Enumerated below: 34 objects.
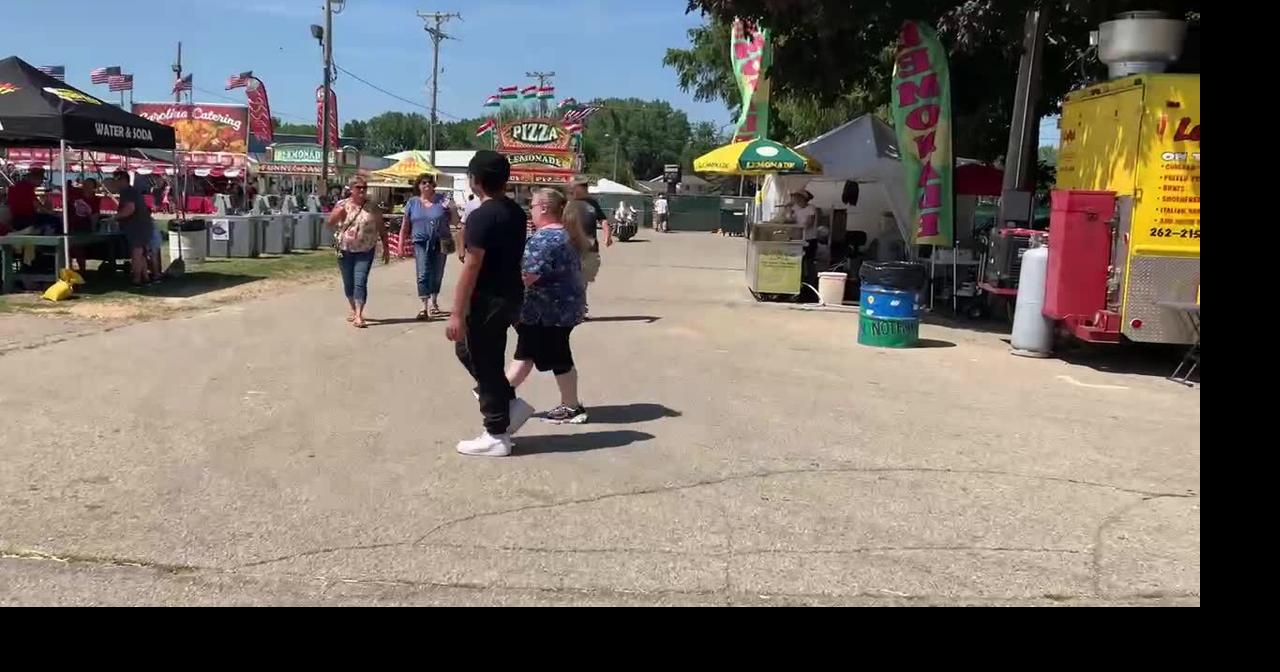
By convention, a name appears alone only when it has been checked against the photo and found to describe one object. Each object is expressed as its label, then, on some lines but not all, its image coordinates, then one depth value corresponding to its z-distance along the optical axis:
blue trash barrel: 10.85
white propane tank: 10.39
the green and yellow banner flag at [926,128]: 13.16
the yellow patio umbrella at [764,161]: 15.13
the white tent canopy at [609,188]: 59.17
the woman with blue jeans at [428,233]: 11.80
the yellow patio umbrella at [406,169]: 34.69
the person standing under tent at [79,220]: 14.56
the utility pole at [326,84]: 34.62
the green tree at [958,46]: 12.42
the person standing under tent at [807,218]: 15.78
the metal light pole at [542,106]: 43.75
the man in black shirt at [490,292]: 5.71
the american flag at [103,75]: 47.09
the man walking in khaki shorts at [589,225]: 10.35
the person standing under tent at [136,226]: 14.17
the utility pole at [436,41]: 57.62
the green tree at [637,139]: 117.44
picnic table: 13.00
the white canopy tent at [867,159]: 16.14
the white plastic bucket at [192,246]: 17.73
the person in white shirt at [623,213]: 37.88
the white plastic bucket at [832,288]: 14.61
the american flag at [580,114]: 46.97
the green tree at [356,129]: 137.15
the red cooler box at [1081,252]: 9.40
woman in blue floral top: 6.52
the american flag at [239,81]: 37.31
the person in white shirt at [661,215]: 50.09
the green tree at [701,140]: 114.62
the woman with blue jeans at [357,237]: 11.06
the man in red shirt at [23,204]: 13.89
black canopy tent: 12.46
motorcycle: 37.22
